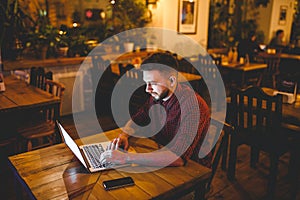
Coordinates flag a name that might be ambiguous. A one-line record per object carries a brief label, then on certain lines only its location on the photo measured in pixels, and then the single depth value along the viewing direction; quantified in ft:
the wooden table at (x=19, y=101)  8.11
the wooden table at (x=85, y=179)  4.17
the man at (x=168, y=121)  4.88
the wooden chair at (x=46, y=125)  9.05
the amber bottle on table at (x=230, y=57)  18.19
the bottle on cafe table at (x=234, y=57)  18.17
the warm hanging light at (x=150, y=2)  18.27
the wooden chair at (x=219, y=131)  6.30
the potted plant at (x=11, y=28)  12.50
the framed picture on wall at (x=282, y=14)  27.73
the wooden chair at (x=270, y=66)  19.93
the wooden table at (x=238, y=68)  16.84
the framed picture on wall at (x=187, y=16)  18.94
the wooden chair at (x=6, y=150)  8.75
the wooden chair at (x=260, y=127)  7.76
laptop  4.74
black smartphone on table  4.28
